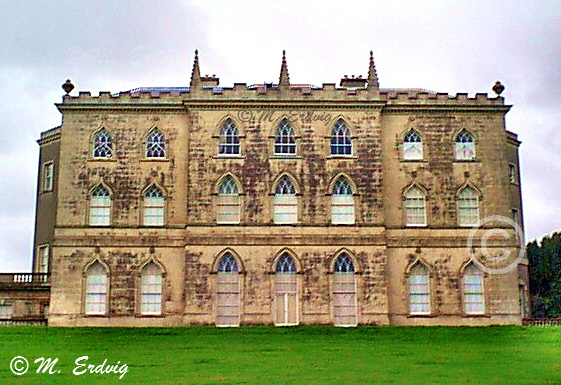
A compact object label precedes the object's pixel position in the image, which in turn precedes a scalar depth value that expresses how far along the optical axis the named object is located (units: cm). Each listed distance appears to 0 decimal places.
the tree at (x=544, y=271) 5688
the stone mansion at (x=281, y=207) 4025
